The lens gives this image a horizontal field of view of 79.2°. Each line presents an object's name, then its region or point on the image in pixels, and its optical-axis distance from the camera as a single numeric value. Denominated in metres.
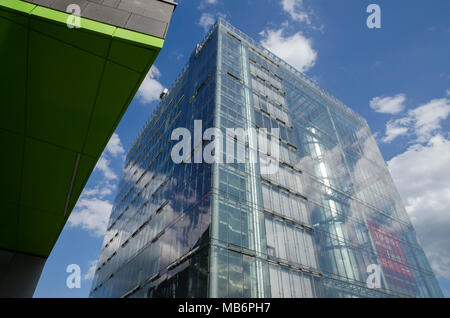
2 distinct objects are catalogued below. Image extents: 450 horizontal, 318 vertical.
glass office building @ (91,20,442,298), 17.53
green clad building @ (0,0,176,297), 4.25
